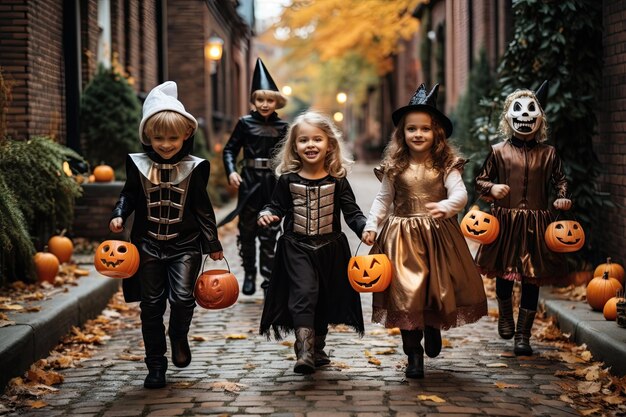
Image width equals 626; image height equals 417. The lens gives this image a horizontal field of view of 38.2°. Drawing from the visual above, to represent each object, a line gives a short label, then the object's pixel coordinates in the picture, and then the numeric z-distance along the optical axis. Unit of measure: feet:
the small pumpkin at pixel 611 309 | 21.66
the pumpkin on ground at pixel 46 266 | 26.61
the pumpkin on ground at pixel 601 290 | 22.90
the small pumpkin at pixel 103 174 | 37.47
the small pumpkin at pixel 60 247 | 29.89
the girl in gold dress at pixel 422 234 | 18.12
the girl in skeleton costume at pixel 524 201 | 21.11
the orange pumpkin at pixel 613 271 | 24.90
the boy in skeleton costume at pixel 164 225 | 18.17
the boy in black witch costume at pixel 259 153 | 27.68
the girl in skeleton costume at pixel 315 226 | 18.92
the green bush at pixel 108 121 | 42.09
